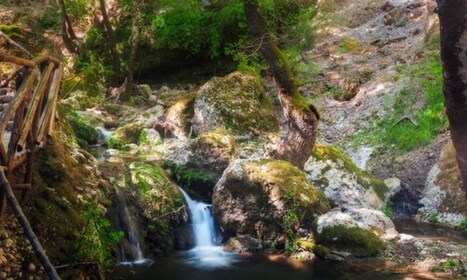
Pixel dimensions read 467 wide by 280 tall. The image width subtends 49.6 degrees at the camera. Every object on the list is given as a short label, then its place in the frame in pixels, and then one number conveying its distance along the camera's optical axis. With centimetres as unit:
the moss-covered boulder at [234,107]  1359
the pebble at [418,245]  814
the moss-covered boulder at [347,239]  802
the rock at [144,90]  1865
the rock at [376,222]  859
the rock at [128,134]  1360
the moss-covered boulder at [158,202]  874
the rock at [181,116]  1428
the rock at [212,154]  1085
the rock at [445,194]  991
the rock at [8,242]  471
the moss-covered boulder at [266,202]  881
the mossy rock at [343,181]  1059
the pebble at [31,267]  477
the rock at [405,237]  855
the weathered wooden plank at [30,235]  275
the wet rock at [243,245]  865
